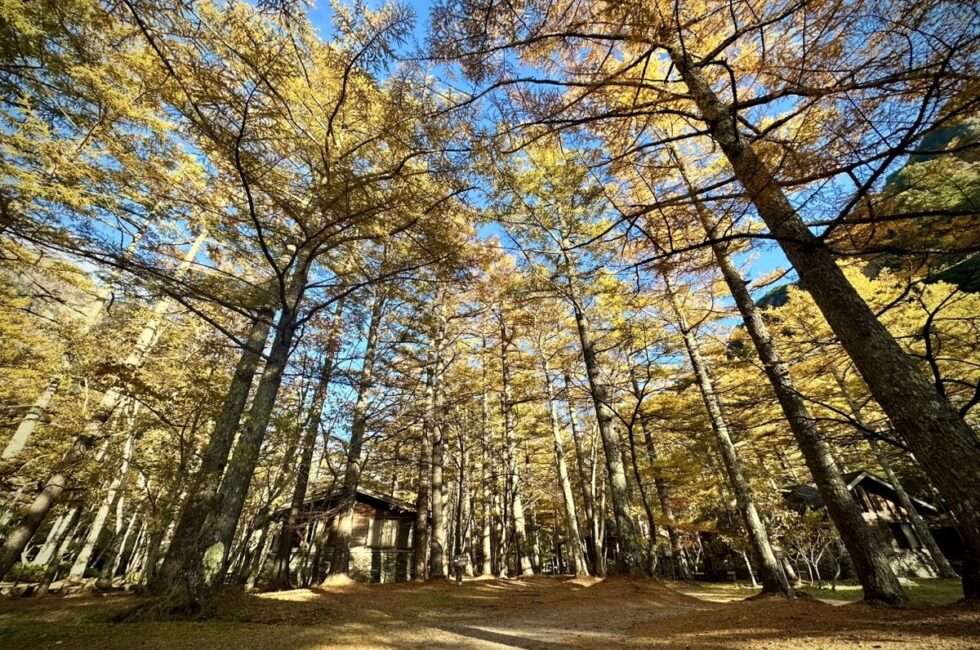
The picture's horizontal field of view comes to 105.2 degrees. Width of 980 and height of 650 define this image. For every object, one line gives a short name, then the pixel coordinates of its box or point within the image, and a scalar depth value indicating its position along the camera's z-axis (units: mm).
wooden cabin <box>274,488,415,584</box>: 16484
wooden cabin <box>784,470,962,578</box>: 15828
